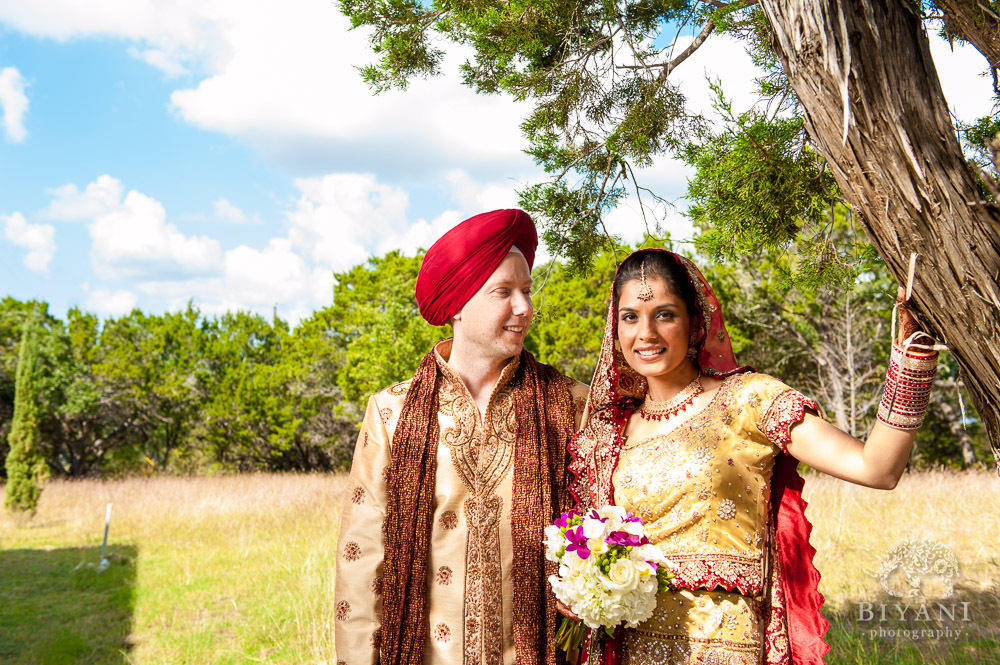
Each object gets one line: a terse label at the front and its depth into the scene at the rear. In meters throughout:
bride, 1.96
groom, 2.24
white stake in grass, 8.73
